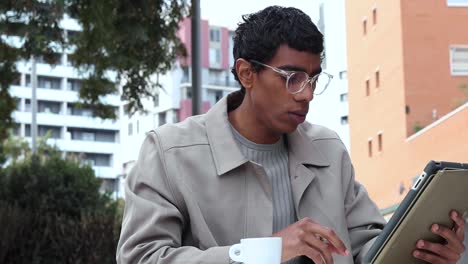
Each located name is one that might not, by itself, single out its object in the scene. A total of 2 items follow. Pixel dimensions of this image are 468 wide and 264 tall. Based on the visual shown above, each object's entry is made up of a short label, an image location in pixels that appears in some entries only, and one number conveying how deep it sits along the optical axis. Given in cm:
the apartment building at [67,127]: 8338
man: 221
